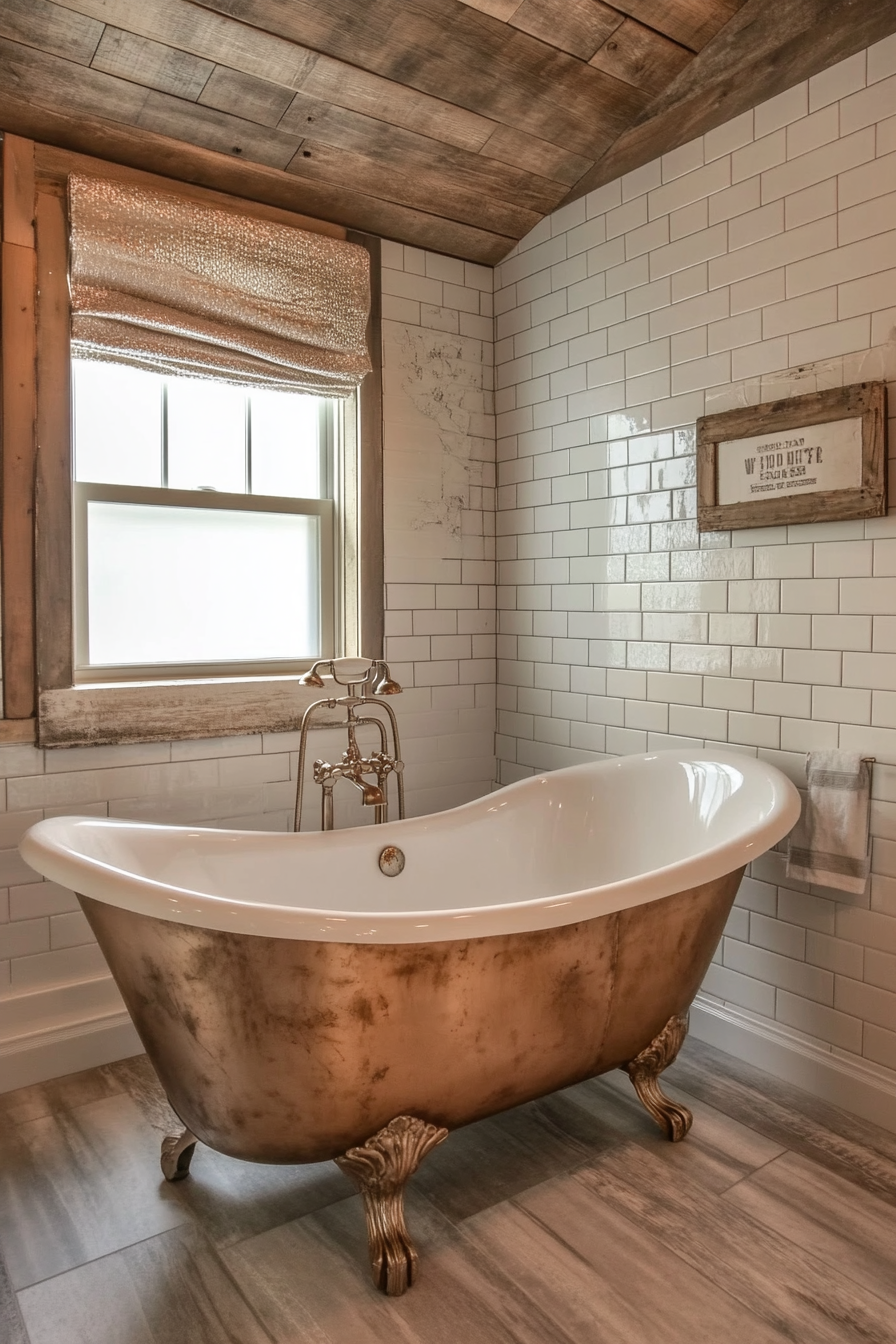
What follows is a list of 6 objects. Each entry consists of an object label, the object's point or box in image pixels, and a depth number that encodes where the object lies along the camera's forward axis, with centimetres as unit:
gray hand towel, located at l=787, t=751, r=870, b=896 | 211
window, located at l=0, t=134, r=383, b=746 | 233
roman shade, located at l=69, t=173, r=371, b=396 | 237
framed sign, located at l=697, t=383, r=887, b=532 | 209
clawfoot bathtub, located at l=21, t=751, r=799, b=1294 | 151
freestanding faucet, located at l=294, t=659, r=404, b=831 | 237
